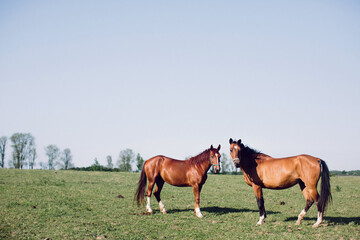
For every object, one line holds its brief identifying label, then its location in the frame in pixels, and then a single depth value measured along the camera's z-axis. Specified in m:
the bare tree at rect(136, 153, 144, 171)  65.91
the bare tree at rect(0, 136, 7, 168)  67.62
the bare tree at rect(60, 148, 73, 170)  78.50
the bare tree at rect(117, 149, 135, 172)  76.94
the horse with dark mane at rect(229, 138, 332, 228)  9.09
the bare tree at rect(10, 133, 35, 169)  67.44
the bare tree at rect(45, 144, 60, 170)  77.75
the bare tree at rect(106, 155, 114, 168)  83.81
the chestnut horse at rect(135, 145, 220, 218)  11.15
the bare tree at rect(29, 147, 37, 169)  70.12
